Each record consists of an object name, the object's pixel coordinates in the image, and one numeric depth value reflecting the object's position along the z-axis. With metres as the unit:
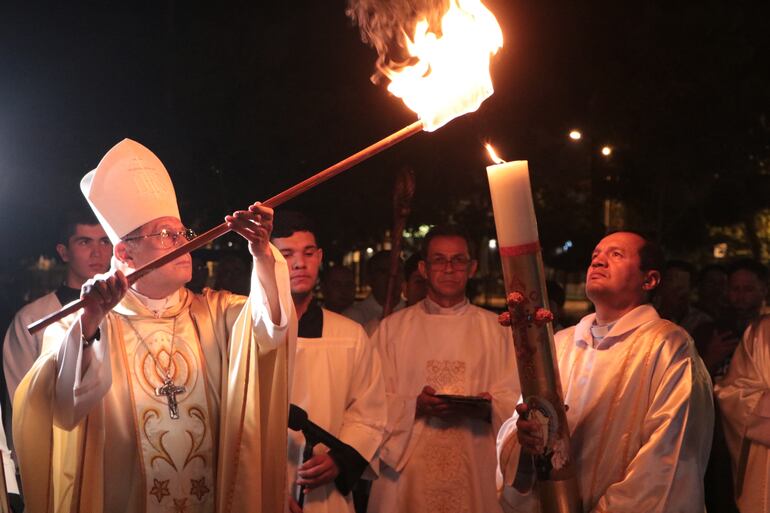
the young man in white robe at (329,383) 4.95
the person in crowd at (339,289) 9.00
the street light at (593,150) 11.70
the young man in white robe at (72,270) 5.85
